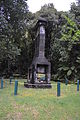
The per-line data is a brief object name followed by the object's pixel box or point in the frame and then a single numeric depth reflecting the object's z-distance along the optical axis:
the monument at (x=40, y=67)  8.73
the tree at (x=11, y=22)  9.74
